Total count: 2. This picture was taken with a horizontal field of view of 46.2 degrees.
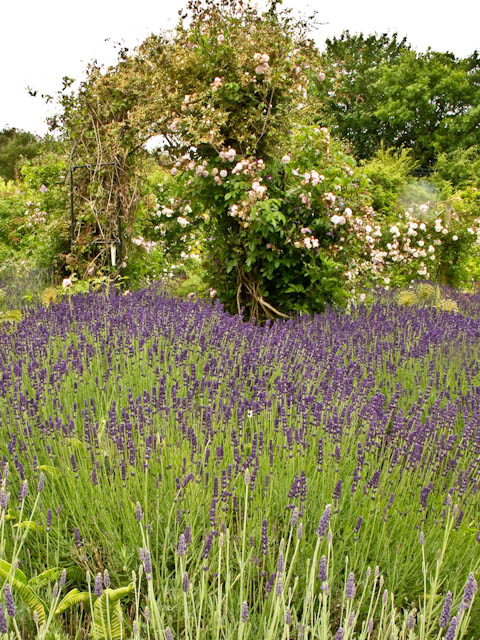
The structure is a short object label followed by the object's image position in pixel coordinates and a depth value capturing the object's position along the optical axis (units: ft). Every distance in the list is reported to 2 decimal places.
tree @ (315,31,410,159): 98.78
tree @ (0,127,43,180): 102.47
